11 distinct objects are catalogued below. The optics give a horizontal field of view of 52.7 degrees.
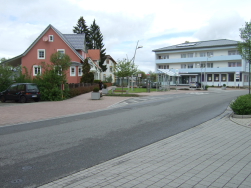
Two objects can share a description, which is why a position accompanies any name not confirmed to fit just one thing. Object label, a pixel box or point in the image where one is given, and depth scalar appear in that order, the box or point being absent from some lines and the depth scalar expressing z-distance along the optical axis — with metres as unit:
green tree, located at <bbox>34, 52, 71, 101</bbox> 22.02
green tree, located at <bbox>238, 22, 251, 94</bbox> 15.33
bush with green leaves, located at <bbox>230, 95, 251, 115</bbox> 11.63
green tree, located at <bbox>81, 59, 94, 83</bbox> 39.03
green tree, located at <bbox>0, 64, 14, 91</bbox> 23.14
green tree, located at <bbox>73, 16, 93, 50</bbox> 66.81
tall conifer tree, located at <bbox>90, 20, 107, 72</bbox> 67.31
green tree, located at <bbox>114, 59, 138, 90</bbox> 29.22
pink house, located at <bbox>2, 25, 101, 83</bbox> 40.66
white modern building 59.56
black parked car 20.47
